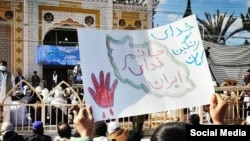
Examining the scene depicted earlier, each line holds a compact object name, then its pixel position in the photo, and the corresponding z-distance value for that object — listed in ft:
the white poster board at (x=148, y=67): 11.39
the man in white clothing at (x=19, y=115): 24.98
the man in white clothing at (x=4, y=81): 27.61
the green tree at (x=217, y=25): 86.89
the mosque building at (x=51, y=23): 57.31
